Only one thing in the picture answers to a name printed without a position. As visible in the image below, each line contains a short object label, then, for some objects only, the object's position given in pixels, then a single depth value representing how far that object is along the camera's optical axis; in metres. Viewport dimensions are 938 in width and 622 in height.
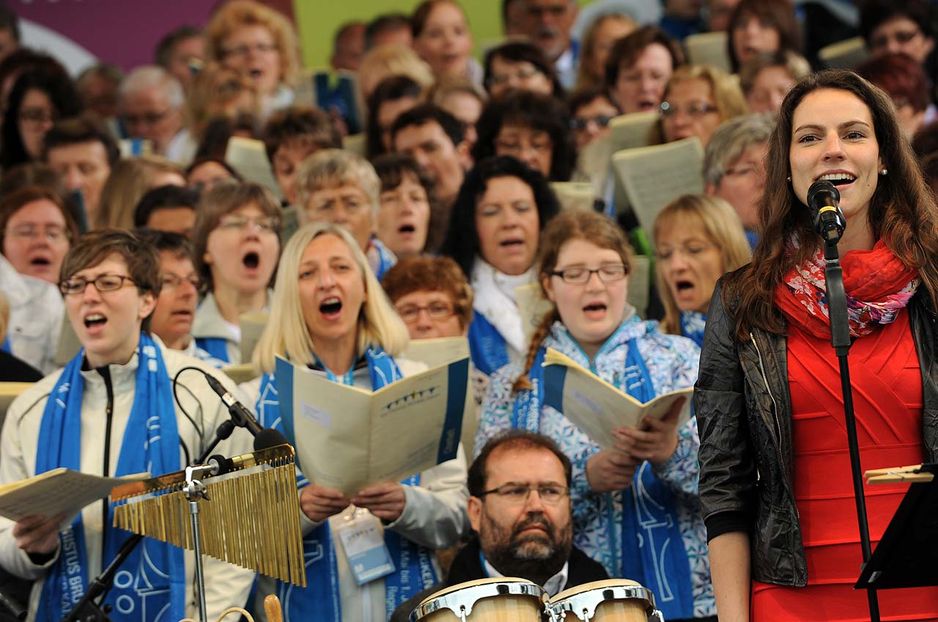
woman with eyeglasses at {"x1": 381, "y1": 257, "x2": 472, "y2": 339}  12.99
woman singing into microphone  7.05
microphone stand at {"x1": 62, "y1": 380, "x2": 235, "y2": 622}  9.76
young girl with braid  10.69
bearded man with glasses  10.21
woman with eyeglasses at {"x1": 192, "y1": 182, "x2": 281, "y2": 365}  13.34
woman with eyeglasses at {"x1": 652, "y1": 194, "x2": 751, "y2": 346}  12.61
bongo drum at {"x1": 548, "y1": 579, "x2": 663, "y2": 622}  8.38
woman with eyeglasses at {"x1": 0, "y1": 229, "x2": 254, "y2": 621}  10.18
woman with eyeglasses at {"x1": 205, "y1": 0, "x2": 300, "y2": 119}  19.45
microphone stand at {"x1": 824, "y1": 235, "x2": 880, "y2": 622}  6.62
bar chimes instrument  9.08
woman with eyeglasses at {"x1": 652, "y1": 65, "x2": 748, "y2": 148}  16.47
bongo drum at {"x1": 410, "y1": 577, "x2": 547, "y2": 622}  8.30
